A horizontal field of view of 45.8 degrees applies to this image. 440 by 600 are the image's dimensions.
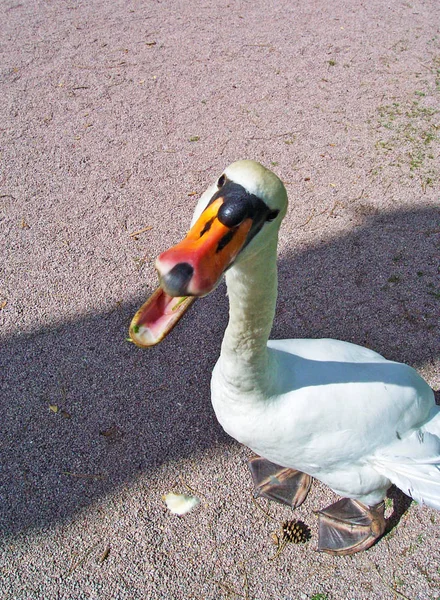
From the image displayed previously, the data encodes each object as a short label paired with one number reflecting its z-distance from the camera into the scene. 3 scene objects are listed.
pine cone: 2.19
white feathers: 2.27
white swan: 1.73
